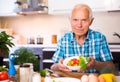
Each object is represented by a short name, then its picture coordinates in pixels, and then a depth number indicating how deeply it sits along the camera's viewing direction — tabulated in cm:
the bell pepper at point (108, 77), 120
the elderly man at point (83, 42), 184
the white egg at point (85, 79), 112
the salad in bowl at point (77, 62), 149
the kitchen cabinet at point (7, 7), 394
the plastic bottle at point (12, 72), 130
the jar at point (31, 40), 394
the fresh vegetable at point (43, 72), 148
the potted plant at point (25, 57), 150
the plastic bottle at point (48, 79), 124
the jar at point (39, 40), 387
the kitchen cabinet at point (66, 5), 344
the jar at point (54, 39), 381
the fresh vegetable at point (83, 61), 149
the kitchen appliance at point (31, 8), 371
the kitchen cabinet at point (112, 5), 332
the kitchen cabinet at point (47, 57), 339
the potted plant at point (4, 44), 153
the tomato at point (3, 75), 119
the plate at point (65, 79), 130
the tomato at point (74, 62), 150
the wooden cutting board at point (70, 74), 144
